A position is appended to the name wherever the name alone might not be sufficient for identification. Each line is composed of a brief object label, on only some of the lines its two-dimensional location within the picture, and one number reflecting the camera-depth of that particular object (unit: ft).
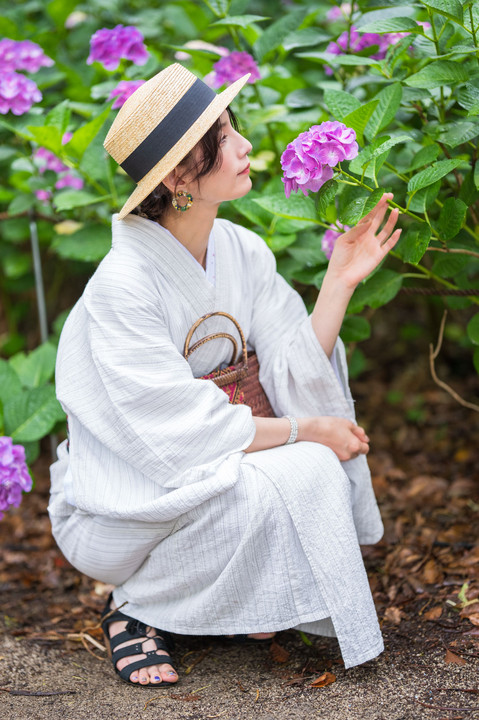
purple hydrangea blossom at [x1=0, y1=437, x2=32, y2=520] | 9.23
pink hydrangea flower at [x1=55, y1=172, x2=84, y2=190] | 10.35
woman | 8.51
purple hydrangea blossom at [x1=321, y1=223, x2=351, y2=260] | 9.30
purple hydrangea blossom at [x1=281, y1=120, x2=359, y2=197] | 8.33
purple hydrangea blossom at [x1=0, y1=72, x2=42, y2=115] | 10.04
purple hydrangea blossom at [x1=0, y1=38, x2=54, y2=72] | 10.15
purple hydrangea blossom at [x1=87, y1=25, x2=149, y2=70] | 9.98
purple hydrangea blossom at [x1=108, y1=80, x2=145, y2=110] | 9.77
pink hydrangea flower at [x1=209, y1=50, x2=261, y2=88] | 9.86
